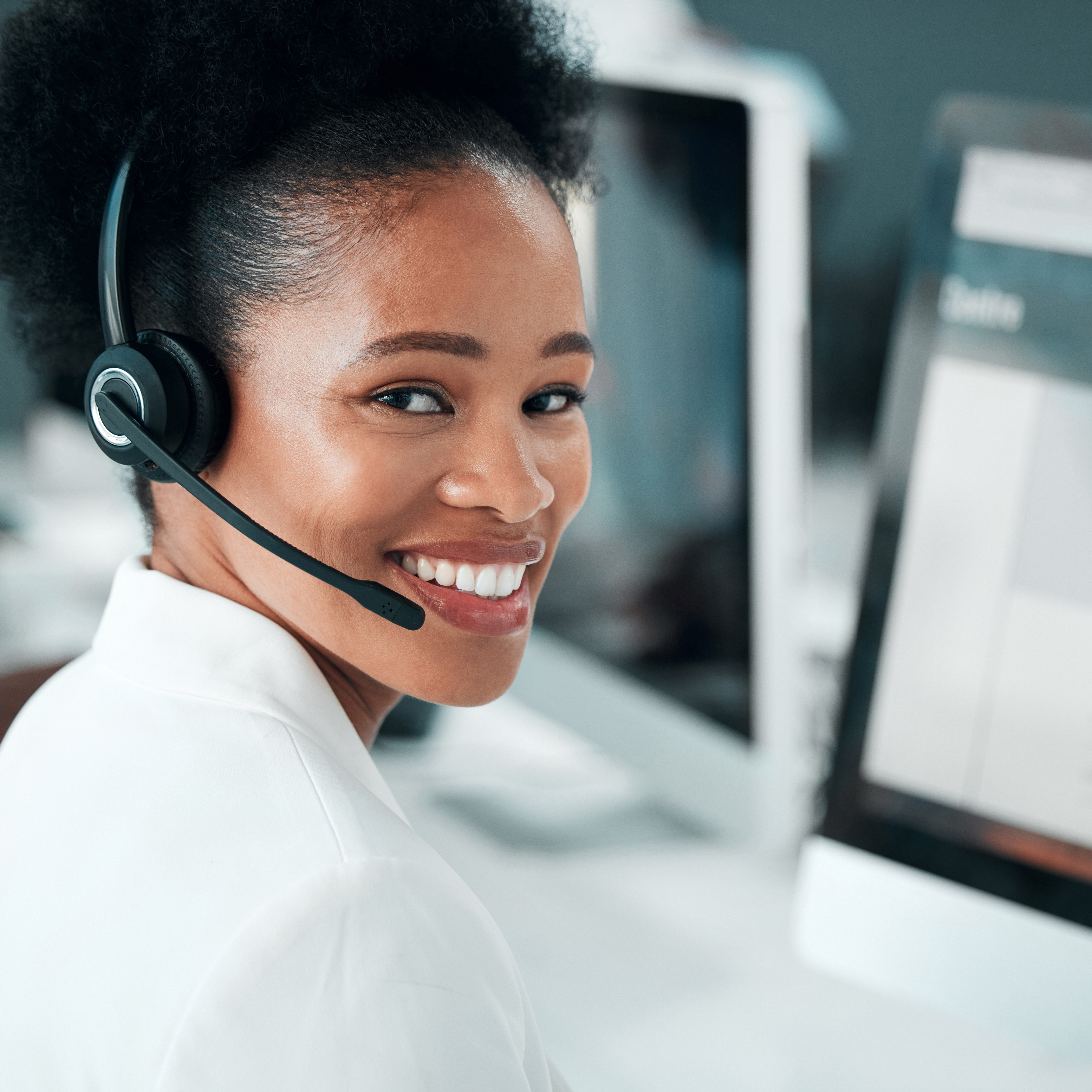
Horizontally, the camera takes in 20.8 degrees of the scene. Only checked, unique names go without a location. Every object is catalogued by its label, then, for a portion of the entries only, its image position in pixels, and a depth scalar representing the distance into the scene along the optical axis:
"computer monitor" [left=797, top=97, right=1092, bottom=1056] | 1.29
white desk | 1.36
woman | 1.00
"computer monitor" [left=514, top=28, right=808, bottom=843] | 1.43
